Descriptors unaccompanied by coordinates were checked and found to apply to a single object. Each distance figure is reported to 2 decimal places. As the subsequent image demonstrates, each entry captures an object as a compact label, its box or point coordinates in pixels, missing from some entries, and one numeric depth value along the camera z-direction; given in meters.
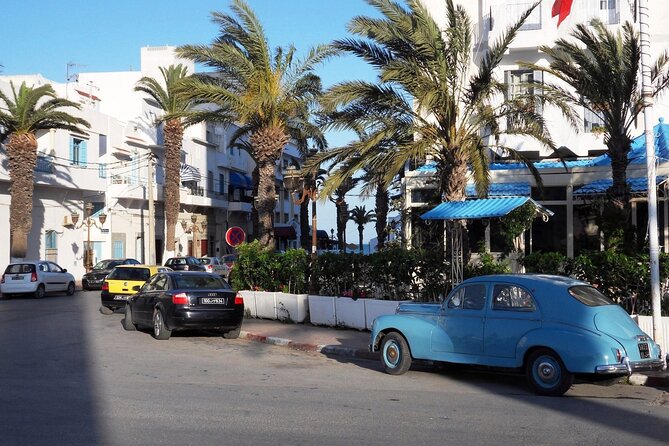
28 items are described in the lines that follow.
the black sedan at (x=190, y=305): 15.36
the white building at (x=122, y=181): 39.94
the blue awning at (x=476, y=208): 16.11
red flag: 14.53
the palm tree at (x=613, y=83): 15.98
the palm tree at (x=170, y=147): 44.81
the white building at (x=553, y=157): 23.98
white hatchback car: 30.14
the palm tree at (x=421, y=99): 16.72
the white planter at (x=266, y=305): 19.36
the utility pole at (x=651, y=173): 11.83
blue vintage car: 9.30
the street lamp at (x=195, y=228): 55.22
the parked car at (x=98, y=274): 34.47
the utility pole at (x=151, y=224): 40.77
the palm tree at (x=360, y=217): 86.44
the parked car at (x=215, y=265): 41.30
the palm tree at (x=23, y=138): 33.50
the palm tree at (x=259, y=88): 21.94
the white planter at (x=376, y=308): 15.78
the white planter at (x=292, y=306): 18.48
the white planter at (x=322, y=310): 17.45
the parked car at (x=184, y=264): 39.56
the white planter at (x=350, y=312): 16.66
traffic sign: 24.03
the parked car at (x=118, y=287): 21.94
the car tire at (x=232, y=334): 16.50
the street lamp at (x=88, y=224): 41.34
